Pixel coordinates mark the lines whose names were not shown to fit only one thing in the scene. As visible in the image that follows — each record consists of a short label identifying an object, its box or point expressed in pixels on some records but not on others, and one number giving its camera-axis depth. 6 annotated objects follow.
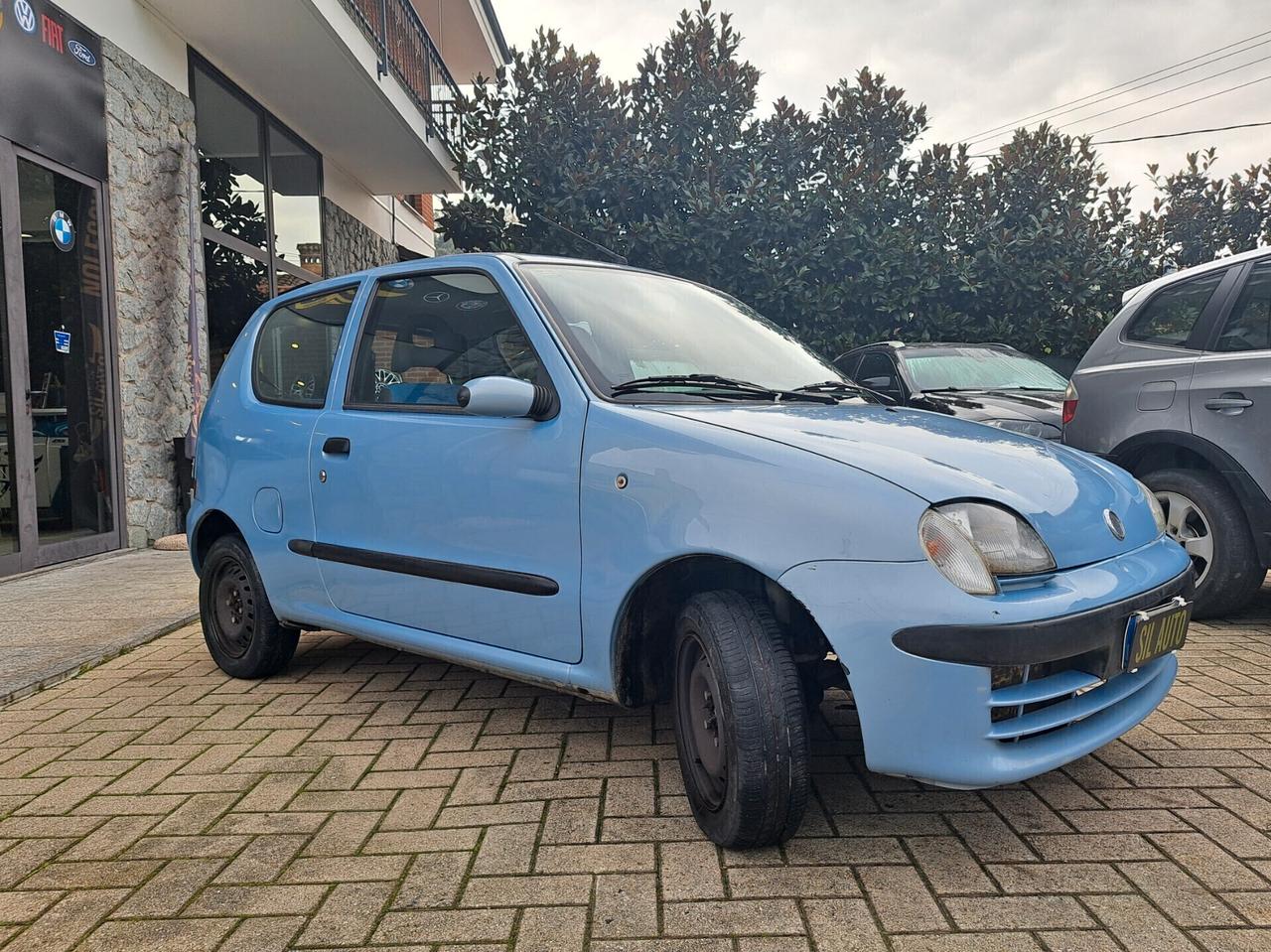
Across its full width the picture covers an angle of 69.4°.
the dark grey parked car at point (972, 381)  6.28
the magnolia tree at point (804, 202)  11.91
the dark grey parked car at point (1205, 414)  4.24
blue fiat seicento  2.06
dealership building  6.51
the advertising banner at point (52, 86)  6.27
